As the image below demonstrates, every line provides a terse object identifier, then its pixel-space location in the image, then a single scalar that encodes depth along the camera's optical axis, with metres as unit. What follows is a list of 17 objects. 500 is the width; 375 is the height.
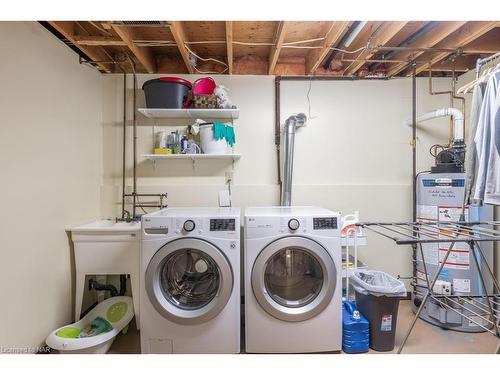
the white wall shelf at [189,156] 2.49
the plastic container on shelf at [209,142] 2.51
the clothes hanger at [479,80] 1.61
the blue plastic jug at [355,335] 1.88
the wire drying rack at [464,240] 1.19
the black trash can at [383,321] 1.89
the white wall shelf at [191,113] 2.45
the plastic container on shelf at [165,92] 2.42
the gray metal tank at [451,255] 2.17
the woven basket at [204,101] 2.45
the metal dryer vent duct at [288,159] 2.56
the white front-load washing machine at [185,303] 1.78
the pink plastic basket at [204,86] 2.50
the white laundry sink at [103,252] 2.13
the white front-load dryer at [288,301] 1.80
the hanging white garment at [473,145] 1.64
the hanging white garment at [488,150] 1.46
